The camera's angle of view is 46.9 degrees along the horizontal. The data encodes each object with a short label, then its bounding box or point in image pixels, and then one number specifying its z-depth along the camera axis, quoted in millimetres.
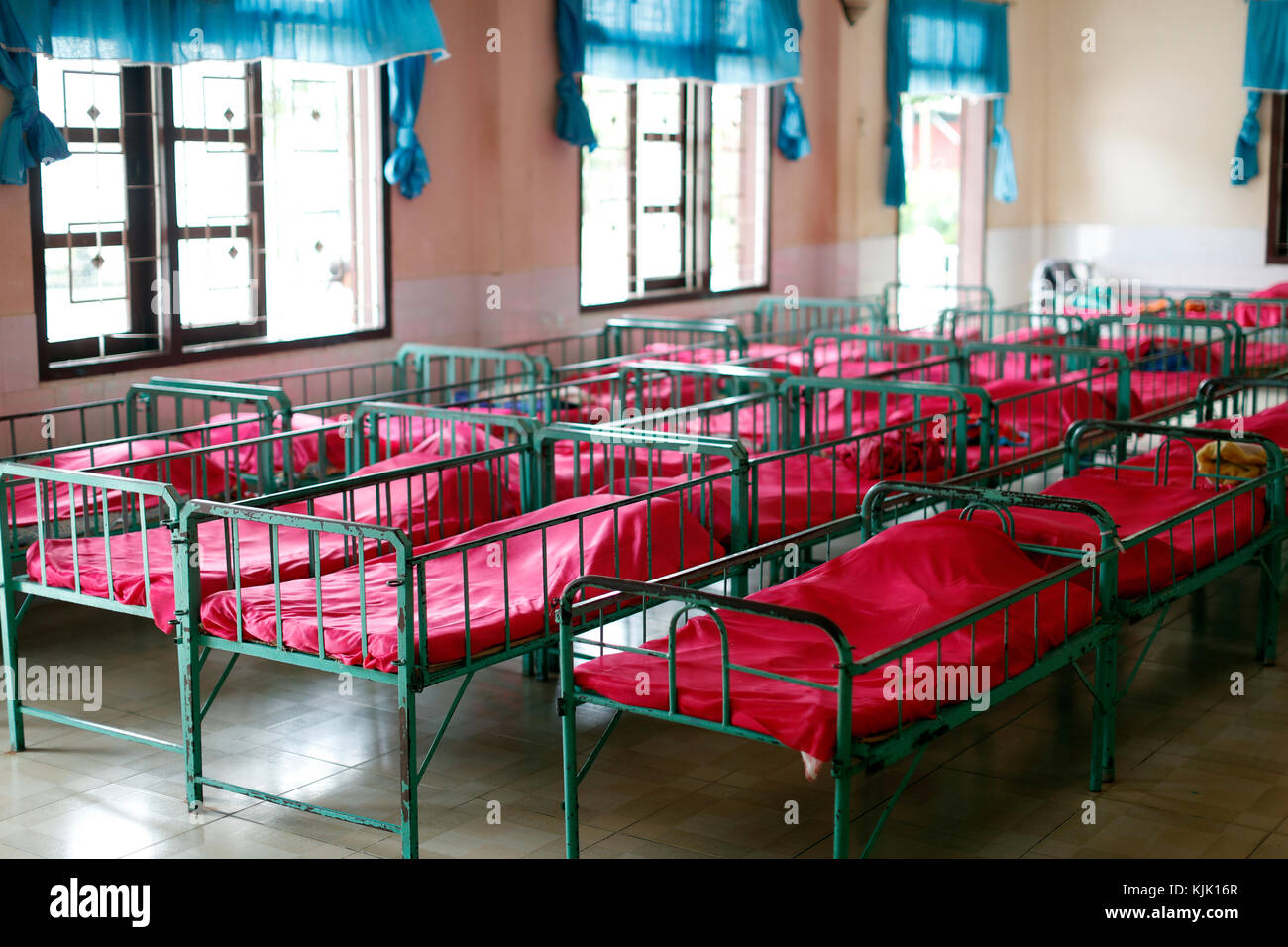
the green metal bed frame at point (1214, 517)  4434
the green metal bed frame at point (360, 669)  3680
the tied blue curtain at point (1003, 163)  12703
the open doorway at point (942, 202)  12922
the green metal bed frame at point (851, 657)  3191
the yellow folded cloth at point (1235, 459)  5547
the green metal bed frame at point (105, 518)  4137
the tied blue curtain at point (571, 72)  8453
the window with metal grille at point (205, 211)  6422
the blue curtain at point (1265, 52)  11891
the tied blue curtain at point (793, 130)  10438
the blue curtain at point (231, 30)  5941
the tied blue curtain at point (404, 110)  7637
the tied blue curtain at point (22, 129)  5875
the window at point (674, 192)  9281
